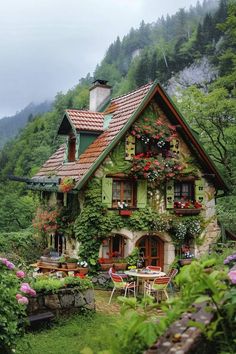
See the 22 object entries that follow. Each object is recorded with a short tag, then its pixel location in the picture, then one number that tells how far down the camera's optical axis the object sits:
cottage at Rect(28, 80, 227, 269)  13.29
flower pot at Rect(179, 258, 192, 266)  14.04
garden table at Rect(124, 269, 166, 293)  11.17
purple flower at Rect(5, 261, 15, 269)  6.38
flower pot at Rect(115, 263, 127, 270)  13.27
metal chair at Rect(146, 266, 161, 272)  12.50
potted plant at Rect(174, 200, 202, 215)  14.53
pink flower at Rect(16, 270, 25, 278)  6.66
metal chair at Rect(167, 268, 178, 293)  11.74
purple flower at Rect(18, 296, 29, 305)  5.90
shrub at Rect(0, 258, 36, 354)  5.69
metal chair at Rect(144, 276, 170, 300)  10.56
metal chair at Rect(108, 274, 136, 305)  10.78
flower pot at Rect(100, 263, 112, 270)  13.20
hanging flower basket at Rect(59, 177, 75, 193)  12.82
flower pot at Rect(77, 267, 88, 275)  12.70
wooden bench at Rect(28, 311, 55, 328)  8.18
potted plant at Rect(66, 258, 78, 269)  12.80
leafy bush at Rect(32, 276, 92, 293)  8.77
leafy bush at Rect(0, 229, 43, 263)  15.43
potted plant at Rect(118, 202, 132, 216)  13.55
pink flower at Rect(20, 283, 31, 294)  6.23
